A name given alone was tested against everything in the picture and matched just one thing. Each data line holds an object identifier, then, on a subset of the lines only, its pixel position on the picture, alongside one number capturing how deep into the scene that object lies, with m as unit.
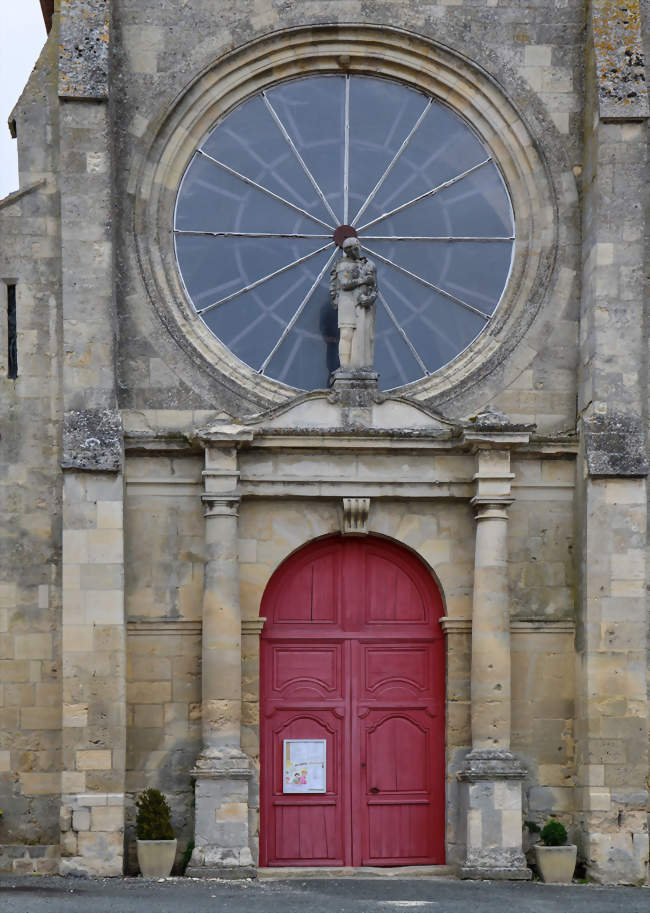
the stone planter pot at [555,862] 14.06
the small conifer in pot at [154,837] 13.90
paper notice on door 14.65
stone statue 14.84
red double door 14.64
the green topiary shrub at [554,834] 14.14
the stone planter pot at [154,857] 13.90
